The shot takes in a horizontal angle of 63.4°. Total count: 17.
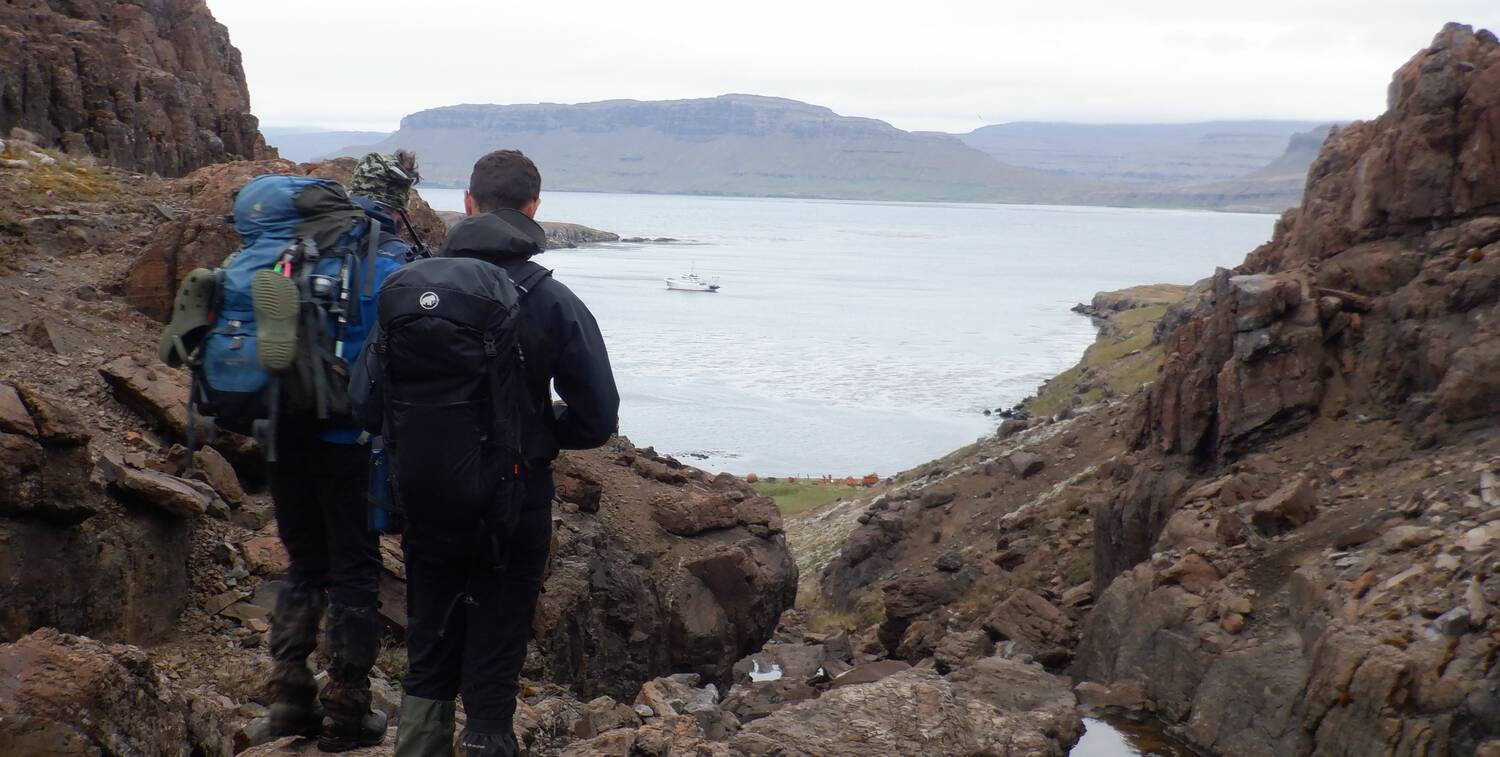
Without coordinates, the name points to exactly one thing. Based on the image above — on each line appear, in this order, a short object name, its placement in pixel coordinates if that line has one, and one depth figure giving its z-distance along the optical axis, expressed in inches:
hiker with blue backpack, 220.7
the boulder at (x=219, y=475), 381.1
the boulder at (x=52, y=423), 285.6
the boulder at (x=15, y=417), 279.0
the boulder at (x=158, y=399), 407.5
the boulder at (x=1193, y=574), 510.0
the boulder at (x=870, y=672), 459.2
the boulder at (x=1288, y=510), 521.0
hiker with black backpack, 197.3
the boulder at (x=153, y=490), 327.9
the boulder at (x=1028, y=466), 1005.8
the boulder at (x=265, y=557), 362.6
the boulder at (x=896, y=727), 315.6
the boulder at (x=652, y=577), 496.7
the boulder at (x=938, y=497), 1035.9
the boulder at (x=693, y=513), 593.9
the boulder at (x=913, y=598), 774.5
